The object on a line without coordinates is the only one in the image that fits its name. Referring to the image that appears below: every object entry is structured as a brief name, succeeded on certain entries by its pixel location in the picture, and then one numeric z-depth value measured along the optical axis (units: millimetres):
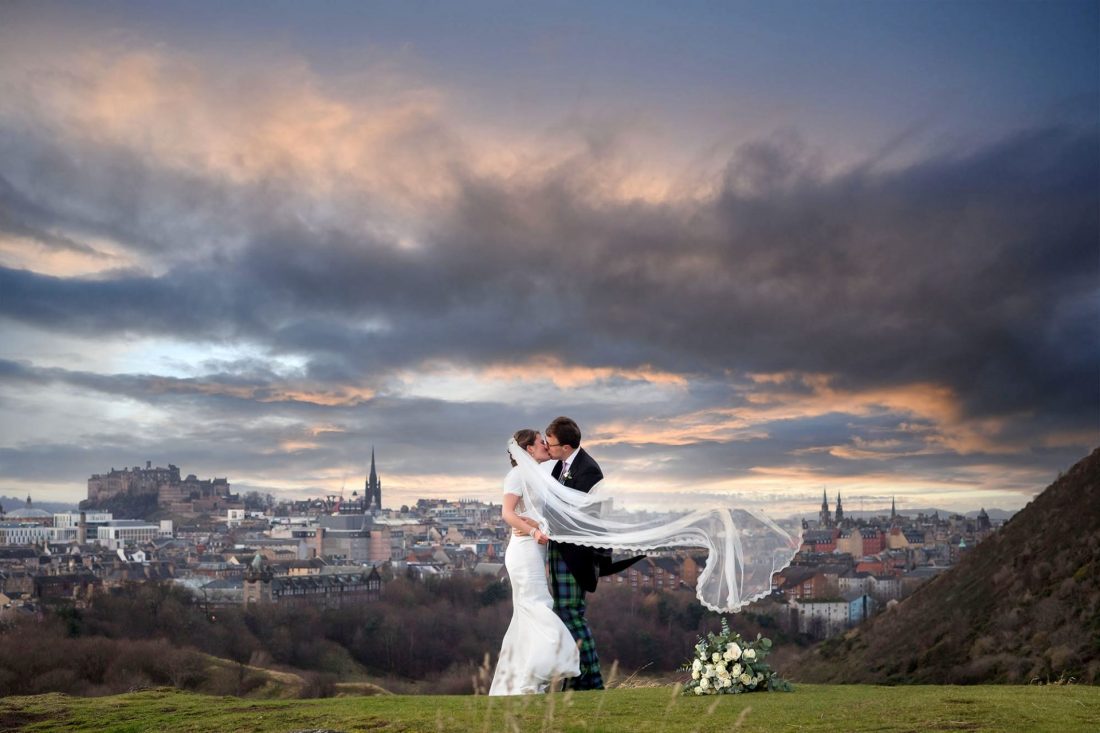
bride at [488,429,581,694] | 8445
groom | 8852
